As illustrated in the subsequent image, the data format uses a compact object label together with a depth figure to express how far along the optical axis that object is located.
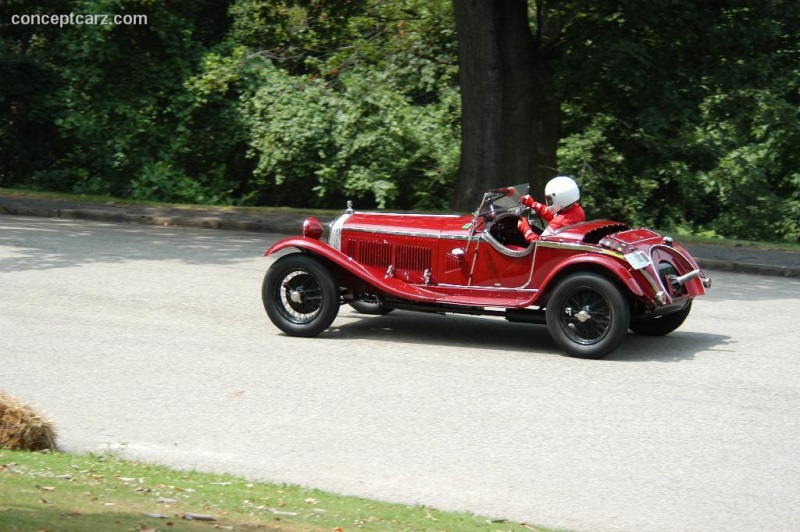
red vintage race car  18.95
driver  20.28
